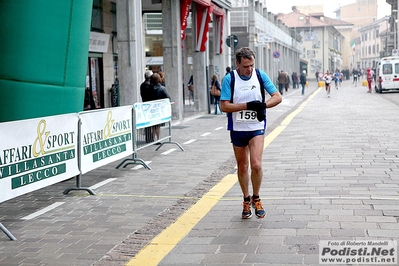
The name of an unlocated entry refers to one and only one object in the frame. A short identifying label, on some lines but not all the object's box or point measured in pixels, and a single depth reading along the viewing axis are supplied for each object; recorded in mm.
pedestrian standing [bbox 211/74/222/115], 24562
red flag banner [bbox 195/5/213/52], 24328
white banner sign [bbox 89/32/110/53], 19938
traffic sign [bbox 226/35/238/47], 27172
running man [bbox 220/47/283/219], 6656
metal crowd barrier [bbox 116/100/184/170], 10957
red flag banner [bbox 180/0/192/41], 20953
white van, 41281
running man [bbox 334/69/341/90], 54919
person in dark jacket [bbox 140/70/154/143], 14586
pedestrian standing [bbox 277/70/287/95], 42344
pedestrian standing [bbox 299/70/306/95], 44362
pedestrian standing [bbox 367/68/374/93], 44438
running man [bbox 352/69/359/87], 64988
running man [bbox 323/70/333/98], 39156
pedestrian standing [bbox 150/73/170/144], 14414
